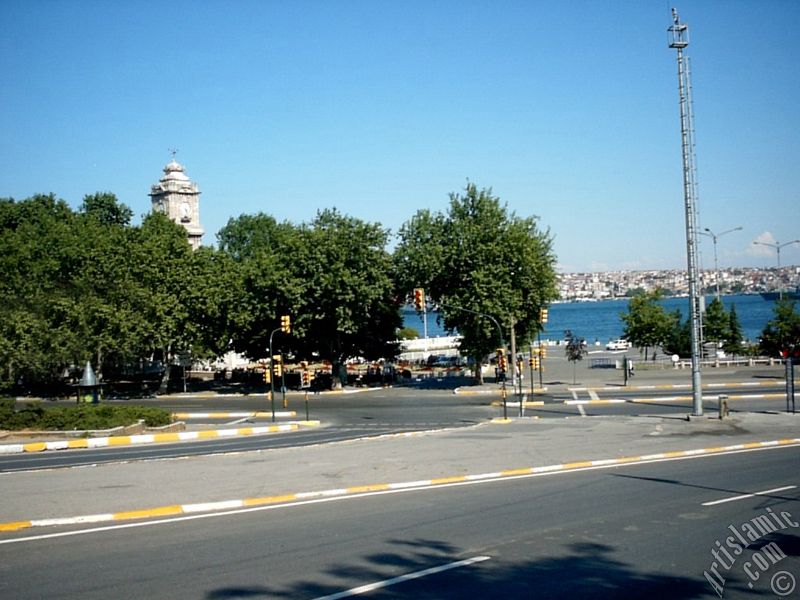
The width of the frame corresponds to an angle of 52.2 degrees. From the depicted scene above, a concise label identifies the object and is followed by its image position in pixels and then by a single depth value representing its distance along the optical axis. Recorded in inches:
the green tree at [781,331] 2539.4
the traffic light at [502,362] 1665.4
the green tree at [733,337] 2920.8
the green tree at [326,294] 2332.7
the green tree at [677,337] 2807.6
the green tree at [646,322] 2950.3
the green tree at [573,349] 2854.3
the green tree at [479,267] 2277.3
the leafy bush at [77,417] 1243.8
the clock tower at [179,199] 3873.0
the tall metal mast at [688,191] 1224.2
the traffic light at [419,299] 1719.4
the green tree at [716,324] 2910.9
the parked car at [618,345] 4577.8
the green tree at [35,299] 2180.1
